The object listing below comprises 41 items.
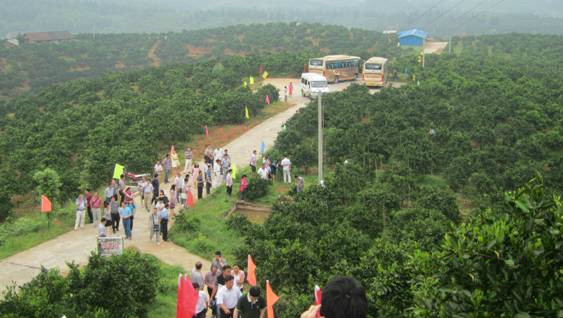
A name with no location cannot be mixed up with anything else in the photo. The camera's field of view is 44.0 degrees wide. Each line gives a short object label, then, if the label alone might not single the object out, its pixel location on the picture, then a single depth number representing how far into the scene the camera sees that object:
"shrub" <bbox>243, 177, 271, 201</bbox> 24.06
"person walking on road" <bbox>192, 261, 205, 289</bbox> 13.55
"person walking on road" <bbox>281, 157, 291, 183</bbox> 25.87
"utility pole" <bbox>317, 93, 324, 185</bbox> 21.80
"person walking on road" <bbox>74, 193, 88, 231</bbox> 20.27
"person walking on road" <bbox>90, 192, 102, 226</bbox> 20.47
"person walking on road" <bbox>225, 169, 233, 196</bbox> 23.80
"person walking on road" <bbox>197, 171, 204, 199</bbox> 23.46
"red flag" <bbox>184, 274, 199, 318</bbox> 11.82
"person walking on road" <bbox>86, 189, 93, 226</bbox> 20.74
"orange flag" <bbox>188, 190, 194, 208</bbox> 22.32
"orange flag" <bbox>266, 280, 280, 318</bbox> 10.78
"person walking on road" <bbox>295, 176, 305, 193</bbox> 22.87
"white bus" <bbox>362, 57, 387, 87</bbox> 46.50
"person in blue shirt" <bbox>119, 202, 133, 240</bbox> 19.25
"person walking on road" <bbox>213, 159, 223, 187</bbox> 25.62
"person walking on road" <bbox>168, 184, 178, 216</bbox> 21.03
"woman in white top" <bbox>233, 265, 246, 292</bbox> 12.75
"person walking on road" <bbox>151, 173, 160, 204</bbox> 22.53
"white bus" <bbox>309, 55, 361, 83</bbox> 48.59
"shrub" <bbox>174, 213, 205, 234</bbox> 20.28
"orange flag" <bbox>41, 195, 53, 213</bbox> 20.38
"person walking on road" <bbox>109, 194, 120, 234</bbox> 19.70
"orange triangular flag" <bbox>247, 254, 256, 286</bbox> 13.52
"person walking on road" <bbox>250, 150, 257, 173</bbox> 26.83
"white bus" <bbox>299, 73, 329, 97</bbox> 42.25
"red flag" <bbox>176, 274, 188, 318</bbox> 11.81
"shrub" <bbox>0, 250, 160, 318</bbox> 11.32
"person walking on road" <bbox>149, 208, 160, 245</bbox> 19.20
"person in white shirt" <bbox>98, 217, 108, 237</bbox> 17.48
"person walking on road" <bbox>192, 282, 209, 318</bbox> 12.22
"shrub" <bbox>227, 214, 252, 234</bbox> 20.28
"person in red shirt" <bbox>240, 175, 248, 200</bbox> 23.73
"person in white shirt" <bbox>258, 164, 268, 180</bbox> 25.06
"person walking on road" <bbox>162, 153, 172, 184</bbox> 25.59
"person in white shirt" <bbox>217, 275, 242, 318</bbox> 11.77
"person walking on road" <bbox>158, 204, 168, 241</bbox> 19.05
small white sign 15.55
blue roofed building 74.44
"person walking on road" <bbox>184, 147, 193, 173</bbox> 27.36
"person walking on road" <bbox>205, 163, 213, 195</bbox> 24.39
